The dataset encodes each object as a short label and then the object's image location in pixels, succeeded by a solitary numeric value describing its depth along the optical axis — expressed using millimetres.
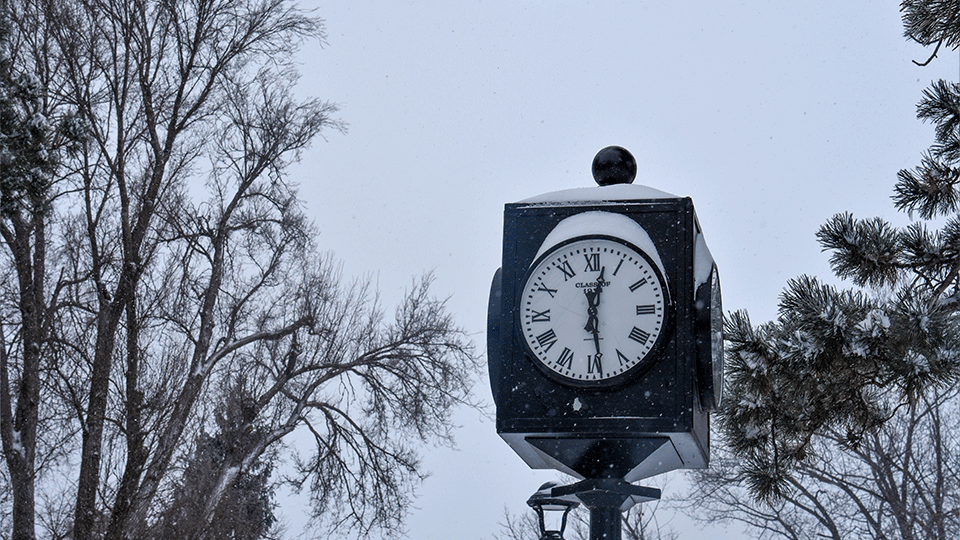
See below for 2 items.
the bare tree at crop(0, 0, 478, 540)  9789
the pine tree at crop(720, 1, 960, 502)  3332
